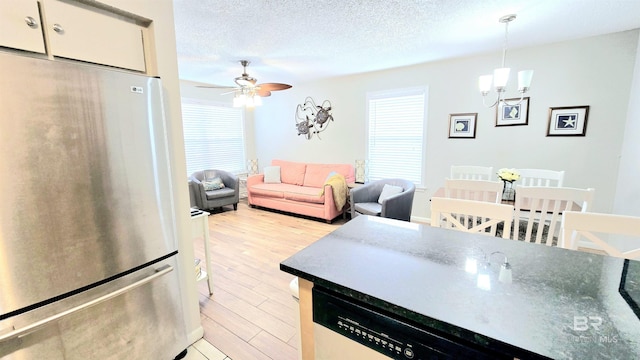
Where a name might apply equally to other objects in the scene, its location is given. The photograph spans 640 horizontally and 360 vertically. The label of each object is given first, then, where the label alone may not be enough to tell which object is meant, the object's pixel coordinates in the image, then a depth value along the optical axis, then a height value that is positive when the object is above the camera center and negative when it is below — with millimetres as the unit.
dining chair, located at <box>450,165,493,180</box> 3254 -349
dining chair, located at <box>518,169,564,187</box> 2912 -384
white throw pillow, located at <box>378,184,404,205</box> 3851 -677
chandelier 2336 +592
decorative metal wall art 5117 +558
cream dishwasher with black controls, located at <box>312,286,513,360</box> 679 -538
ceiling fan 3291 +742
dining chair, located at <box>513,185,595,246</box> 1901 -440
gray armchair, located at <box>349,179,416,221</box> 3410 -787
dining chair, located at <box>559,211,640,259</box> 1210 -397
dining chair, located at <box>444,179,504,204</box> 2357 -414
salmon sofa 4301 -790
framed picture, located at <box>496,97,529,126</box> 3369 +394
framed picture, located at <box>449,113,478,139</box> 3727 +265
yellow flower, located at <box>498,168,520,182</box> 2659 -323
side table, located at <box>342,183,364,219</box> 4473 -887
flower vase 2818 -543
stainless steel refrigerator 1010 -290
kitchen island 618 -437
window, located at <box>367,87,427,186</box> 4207 +185
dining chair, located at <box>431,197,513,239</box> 1466 -391
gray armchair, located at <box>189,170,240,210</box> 4734 -830
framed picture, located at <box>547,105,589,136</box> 3084 +264
